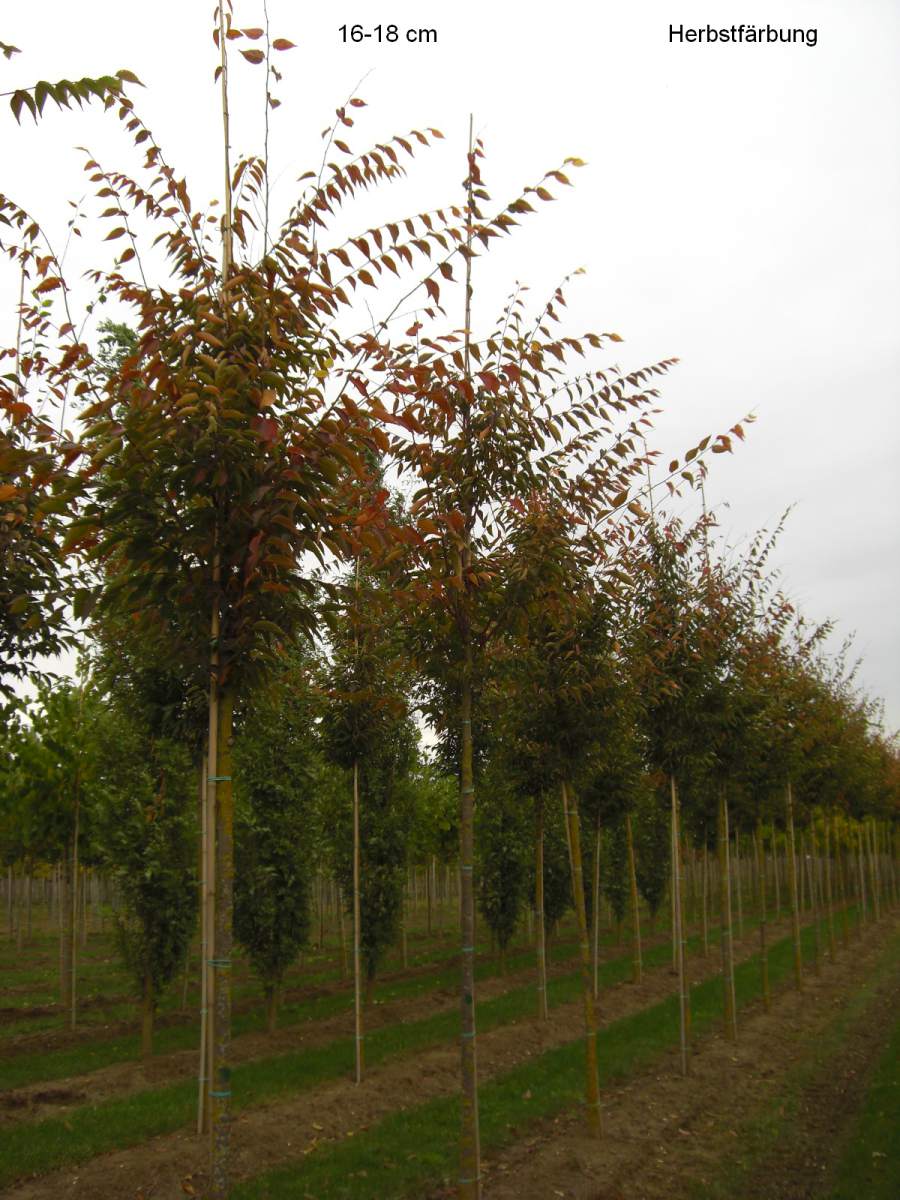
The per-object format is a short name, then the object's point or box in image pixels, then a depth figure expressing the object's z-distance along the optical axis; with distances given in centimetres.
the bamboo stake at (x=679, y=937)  1022
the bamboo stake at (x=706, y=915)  1752
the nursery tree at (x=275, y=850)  1316
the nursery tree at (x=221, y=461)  379
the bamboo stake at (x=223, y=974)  370
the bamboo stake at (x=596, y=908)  1438
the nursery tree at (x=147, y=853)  1073
